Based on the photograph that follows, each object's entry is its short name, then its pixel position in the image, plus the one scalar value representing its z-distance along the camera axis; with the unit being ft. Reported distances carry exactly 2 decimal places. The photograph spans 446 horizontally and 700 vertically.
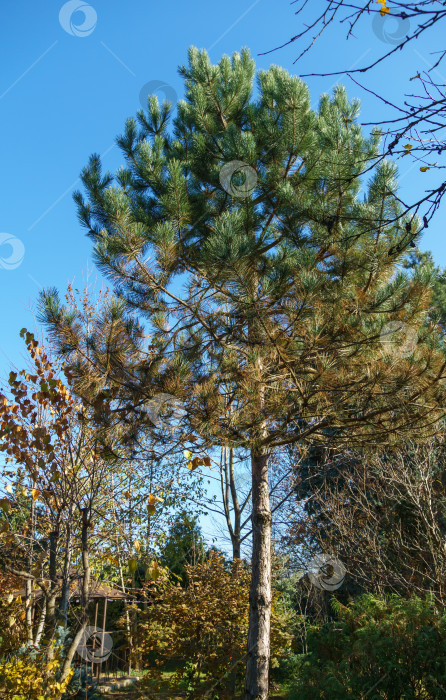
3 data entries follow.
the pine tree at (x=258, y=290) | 14.94
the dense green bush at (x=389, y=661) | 13.98
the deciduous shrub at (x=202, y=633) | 21.53
